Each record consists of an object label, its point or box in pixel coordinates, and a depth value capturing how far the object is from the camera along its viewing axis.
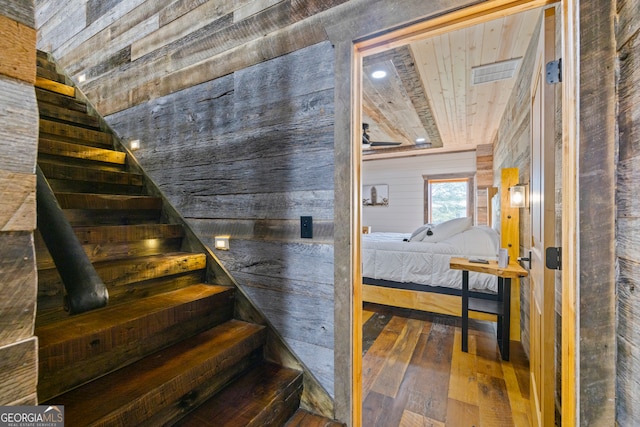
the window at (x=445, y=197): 6.68
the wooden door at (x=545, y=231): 1.25
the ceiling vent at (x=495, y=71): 2.80
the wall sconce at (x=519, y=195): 2.43
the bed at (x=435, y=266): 2.73
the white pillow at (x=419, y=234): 3.60
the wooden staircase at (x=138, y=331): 1.17
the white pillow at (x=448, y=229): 3.41
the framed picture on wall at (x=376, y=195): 7.42
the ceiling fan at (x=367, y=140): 4.76
